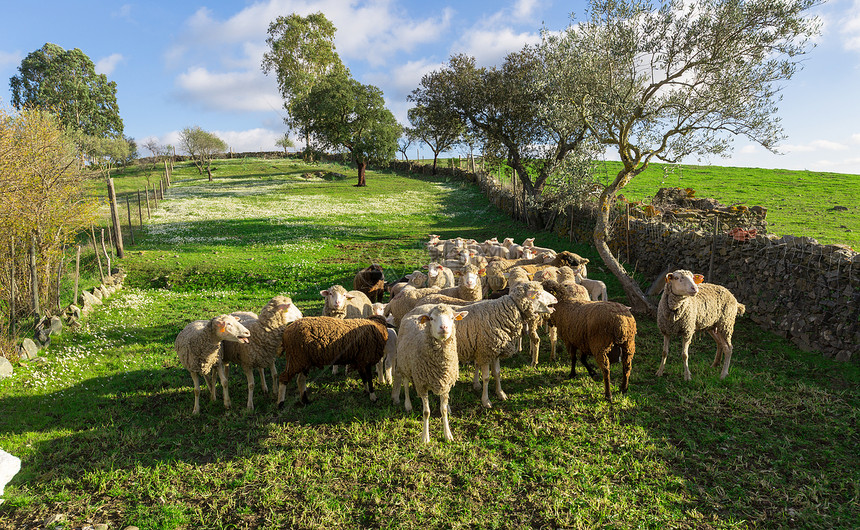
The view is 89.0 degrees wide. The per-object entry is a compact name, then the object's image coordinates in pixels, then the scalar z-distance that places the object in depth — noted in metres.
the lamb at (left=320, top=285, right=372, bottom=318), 8.70
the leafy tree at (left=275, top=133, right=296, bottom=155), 73.40
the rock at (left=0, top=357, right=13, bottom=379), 8.54
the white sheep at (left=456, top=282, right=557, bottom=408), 7.40
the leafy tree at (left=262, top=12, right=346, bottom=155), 59.69
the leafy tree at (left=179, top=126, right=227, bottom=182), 56.43
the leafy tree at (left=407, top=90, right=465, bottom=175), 28.48
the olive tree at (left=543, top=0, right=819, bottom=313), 12.31
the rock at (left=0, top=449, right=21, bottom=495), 3.60
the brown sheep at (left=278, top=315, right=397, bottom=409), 7.31
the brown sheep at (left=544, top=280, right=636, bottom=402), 7.39
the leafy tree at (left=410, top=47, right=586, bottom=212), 26.41
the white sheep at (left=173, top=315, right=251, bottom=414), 7.21
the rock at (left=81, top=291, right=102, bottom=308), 12.48
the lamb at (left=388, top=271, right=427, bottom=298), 11.21
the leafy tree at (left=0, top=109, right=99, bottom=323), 9.95
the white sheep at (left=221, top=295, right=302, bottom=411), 7.63
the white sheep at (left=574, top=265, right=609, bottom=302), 10.87
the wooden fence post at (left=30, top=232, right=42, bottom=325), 10.95
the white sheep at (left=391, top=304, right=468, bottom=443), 6.41
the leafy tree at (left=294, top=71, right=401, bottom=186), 43.84
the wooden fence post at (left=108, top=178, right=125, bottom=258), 17.78
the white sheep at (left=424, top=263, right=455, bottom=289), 11.34
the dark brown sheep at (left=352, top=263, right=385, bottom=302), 12.70
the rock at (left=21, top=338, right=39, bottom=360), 9.45
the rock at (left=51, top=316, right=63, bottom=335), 10.57
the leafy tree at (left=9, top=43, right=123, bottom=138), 58.00
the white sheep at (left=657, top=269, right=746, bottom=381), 8.20
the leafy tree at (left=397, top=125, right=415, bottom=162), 70.36
